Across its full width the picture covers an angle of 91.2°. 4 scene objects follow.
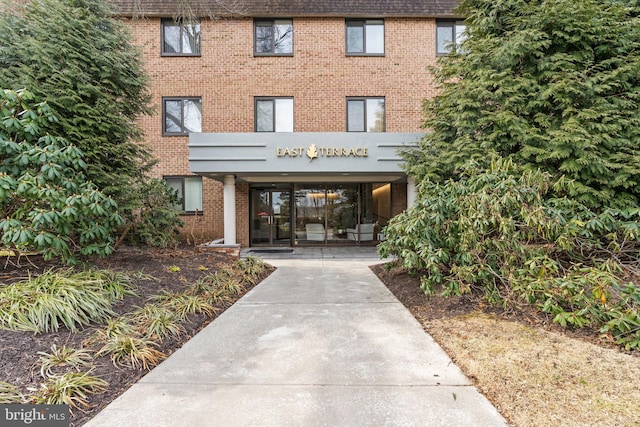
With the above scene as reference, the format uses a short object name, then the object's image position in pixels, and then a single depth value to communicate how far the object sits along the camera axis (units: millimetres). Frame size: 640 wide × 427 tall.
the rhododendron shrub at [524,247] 3650
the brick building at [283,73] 11938
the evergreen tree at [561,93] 5262
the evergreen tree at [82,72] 5207
